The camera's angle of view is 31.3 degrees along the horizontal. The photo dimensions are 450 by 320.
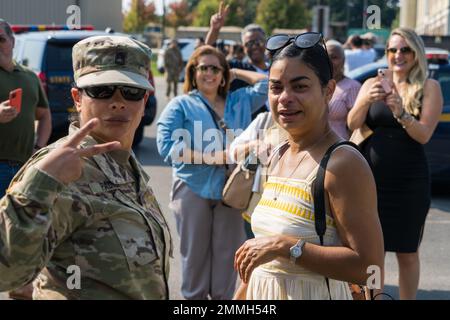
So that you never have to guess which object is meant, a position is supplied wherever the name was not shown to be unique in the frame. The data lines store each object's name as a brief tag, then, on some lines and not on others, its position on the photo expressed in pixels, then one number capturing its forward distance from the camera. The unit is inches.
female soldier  80.4
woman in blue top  216.4
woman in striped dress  110.3
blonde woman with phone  215.9
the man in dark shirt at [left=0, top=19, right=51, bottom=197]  224.4
